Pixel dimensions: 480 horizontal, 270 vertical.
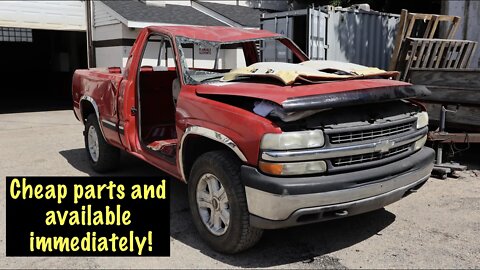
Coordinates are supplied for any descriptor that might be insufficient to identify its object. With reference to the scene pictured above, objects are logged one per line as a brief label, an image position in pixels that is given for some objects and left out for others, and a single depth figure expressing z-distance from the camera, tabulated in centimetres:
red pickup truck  325
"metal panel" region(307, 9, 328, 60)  935
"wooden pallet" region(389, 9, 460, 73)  712
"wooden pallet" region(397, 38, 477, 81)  697
